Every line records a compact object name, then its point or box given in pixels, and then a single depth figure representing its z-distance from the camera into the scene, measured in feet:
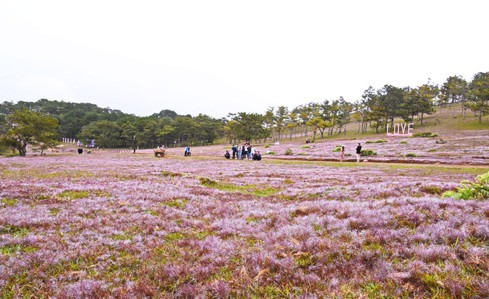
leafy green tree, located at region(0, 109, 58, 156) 209.97
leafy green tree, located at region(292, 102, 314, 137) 484.21
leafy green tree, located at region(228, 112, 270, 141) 433.07
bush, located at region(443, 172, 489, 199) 34.12
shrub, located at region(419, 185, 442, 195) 42.73
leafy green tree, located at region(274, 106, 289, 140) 488.85
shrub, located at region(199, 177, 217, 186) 65.00
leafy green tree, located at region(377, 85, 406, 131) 397.68
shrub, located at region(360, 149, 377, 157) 163.73
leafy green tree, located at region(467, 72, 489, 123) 323.94
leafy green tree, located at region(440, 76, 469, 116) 481.05
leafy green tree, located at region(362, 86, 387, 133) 401.70
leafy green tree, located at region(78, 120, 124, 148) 483.51
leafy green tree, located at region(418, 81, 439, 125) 385.70
